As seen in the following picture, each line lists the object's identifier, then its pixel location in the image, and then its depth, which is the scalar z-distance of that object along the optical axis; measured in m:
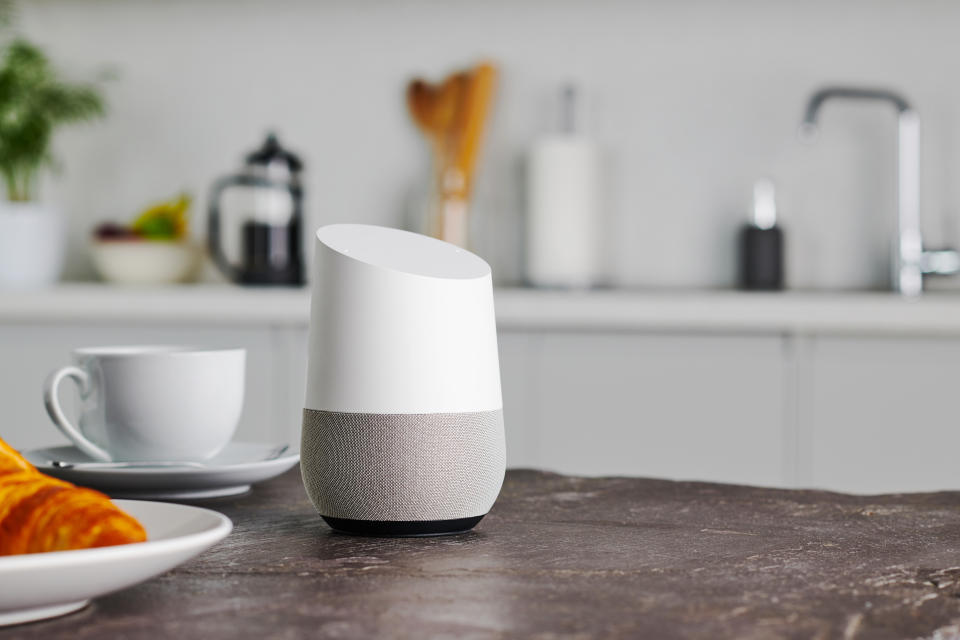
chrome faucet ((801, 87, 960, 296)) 2.37
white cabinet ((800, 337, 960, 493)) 2.03
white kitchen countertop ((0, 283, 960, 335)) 2.03
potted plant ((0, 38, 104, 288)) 2.39
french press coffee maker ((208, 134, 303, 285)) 2.38
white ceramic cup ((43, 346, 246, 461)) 0.81
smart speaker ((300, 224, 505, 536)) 0.63
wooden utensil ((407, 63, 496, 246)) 2.50
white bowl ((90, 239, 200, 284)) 2.48
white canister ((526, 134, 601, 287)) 2.45
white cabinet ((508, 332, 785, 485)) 2.06
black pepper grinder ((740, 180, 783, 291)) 2.44
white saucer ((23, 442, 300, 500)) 0.78
